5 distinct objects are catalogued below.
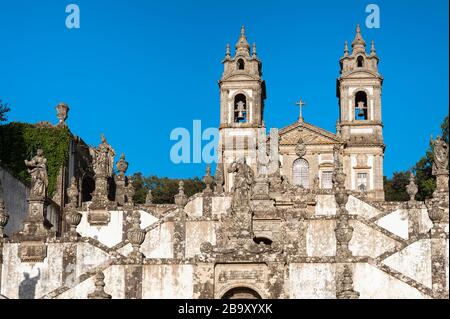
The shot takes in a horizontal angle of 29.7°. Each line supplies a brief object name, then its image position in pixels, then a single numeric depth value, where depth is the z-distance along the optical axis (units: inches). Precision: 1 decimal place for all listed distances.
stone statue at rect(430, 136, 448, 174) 1153.5
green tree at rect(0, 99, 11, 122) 1635.1
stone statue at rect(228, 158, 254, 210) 1074.1
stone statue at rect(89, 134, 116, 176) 1445.6
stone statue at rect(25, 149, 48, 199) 1131.9
